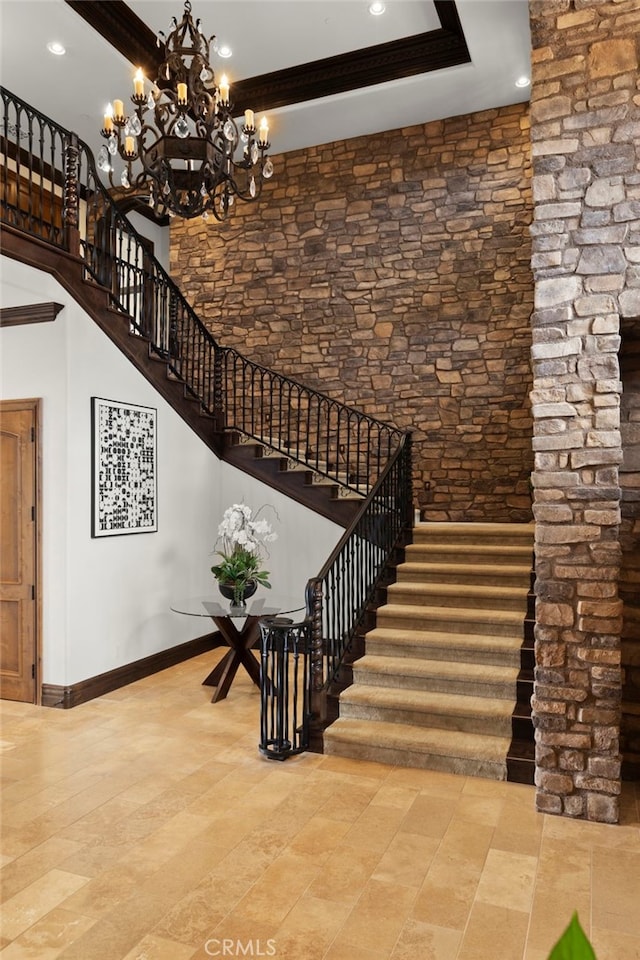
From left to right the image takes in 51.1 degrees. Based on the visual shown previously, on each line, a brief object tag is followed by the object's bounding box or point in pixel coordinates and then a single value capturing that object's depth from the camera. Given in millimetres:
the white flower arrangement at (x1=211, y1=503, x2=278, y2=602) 5195
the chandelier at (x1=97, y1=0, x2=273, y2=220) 3551
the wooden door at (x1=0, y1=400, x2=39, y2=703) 4973
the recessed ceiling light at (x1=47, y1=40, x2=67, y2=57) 5840
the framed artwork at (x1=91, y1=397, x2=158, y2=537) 5141
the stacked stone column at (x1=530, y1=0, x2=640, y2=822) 3277
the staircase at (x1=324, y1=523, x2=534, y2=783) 3846
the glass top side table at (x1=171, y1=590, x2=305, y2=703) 4879
